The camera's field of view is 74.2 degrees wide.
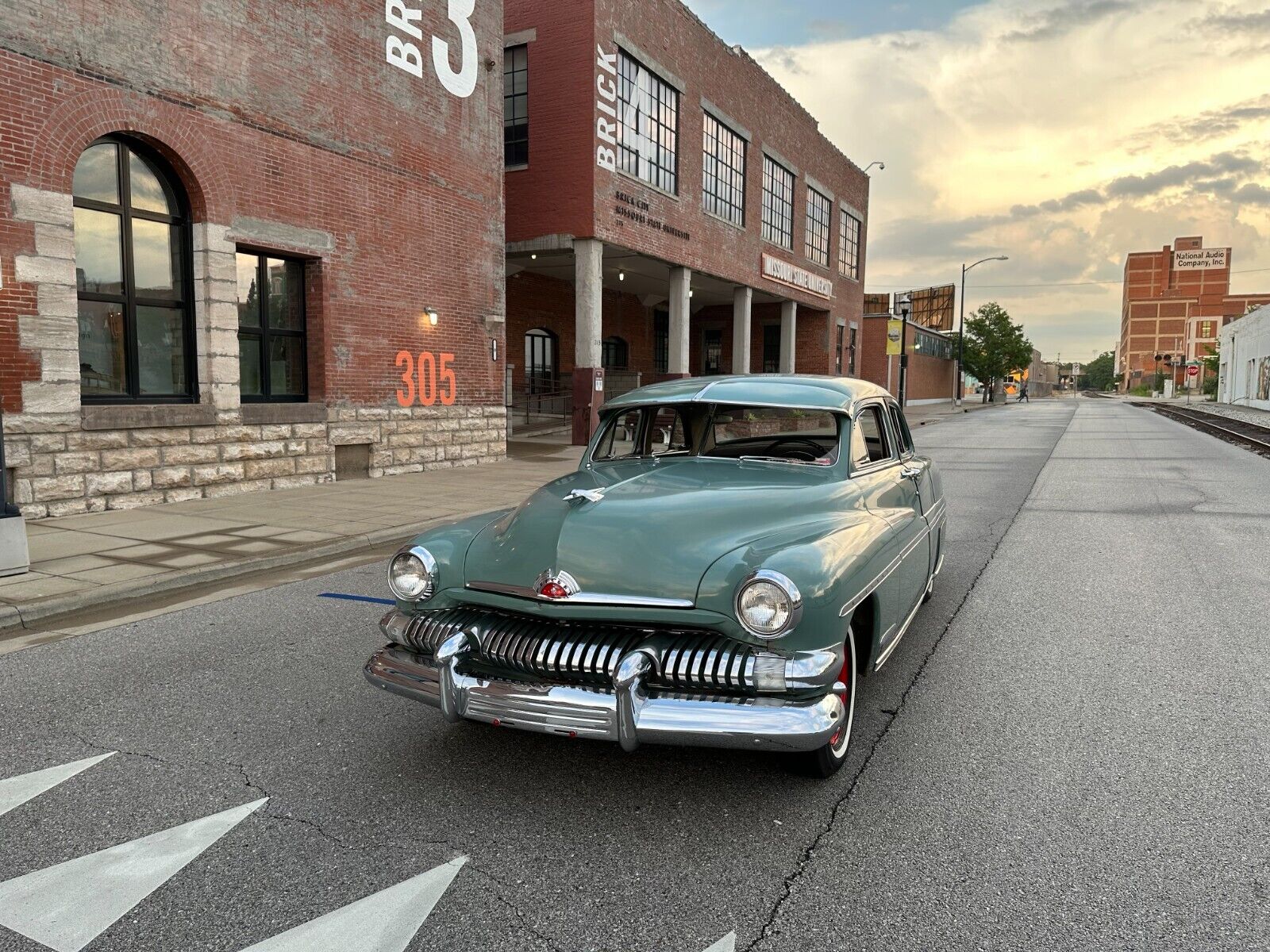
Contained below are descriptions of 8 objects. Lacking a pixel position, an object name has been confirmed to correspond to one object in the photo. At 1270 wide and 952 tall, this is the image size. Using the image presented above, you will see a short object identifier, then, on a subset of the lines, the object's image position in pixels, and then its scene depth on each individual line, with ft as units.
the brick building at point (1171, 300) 476.95
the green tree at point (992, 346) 244.22
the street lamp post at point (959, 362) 171.83
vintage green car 9.65
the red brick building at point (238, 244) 30.30
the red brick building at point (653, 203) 67.21
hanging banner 104.99
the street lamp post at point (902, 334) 103.71
